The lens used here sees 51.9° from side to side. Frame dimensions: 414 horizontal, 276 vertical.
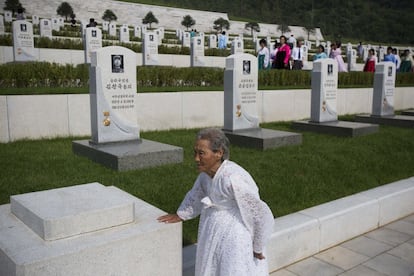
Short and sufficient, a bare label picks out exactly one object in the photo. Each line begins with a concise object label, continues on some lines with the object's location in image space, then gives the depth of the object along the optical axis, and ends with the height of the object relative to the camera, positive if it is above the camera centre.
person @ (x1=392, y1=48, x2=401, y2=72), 19.30 +0.80
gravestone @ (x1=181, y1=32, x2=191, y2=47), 27.36 +2.48
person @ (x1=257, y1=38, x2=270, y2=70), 16.42 +0.79
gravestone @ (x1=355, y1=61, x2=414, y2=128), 11.37 -0.44
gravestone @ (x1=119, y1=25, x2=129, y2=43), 24.34 +2.55
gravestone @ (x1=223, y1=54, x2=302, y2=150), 8.07 -0.45
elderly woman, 2.51 -0.84
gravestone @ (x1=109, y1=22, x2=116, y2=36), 30.04 +3.53
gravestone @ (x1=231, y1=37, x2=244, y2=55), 23.22 +1.77
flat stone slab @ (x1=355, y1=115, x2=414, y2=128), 10.53 -1.06
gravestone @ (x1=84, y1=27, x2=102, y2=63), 17.06 +1.60
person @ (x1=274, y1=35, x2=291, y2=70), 14.80 +0.75
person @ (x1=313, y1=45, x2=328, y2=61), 14.75 +0.88
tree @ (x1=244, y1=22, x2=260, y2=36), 56.69 +6.95
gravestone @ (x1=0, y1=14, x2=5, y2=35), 20.41 +2.47
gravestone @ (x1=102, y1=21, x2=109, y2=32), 33.54 +4.11
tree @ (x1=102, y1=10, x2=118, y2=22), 46.91 +6.93
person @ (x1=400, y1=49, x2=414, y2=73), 20.92 +0.66
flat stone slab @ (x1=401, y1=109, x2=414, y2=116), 12.75 -1.03
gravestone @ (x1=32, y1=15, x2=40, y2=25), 30.69 +4.24
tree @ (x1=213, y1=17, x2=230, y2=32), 53.69 +6.88
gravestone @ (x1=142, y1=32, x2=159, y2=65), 18.56 +1.31
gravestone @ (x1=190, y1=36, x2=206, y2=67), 20.47 +1.32
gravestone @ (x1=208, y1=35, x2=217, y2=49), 29.36 +2.58
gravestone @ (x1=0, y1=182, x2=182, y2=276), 2.23 -0.90
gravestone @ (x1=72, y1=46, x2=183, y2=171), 6.32 -0.52
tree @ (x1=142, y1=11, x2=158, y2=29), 49.31 +6.94
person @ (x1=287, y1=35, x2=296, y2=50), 19.79 +1.77
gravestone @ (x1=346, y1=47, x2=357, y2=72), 25.94 +1.12
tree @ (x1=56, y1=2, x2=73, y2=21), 44.59 +7.15
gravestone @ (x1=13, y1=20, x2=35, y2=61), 15.92 +1.46
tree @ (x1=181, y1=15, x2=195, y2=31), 52.06 +6.99
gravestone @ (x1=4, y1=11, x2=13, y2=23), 31.89 +4.76
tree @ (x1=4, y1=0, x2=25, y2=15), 39.30 +6.80
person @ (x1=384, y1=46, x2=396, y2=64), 18.34 +0.93
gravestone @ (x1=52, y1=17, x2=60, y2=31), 27.94 +3.61
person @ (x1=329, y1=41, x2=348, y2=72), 16.55 +0.94
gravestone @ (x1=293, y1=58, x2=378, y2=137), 9.76 -0.47
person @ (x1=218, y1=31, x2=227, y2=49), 26.73 +2.29
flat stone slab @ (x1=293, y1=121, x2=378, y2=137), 8.93 -1.07
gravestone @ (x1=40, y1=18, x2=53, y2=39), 22.58 +2.71
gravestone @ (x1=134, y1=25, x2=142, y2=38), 30.05 +3.31
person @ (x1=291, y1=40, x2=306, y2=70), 17.80 +0.90
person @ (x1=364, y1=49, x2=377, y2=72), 18.55 +0.65
